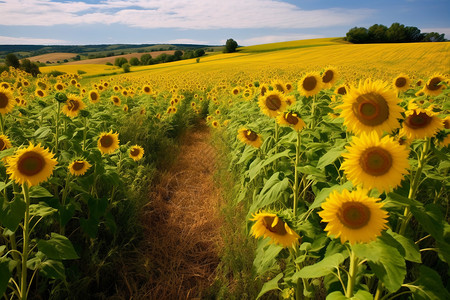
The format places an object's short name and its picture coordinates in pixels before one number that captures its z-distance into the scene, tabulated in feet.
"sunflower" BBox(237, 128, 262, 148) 9.30
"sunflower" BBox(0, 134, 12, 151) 7.47
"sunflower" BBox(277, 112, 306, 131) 7.04
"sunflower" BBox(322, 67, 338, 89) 10.14
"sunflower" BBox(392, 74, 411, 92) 12.60
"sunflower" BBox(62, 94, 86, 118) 11.21
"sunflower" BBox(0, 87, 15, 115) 8.88
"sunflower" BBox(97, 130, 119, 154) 10.86
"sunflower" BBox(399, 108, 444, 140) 5.25
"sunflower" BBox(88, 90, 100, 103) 16.40
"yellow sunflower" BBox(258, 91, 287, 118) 9.14
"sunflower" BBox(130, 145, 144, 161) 13.57
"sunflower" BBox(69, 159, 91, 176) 8.67
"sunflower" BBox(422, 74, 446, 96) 12.09
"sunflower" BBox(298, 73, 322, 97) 9.78
